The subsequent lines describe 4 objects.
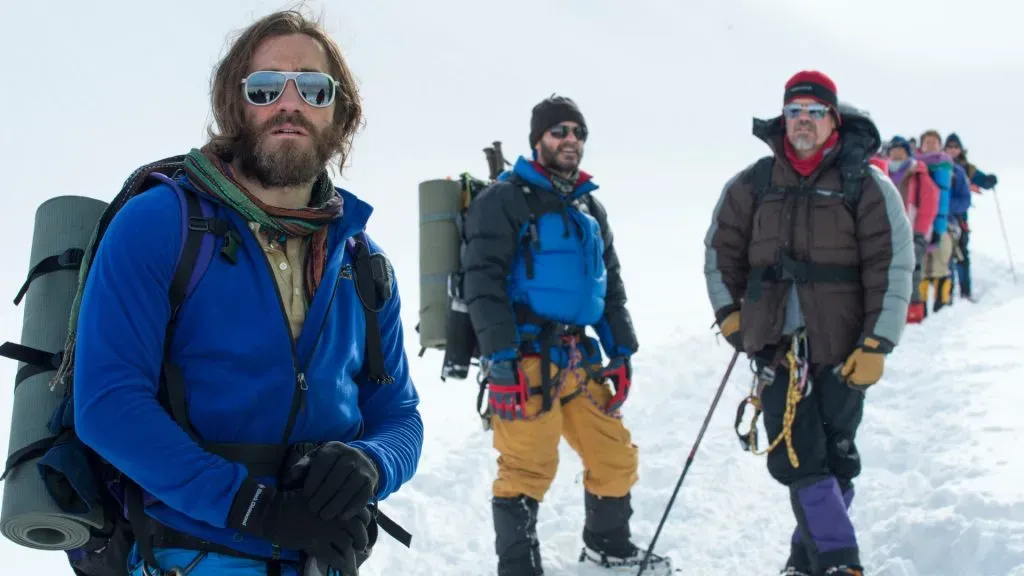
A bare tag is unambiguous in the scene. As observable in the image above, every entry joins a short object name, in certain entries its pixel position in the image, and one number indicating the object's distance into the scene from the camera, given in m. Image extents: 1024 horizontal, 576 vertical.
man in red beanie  4.53
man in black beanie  4.91
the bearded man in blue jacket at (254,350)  2.00
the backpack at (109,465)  2.11
